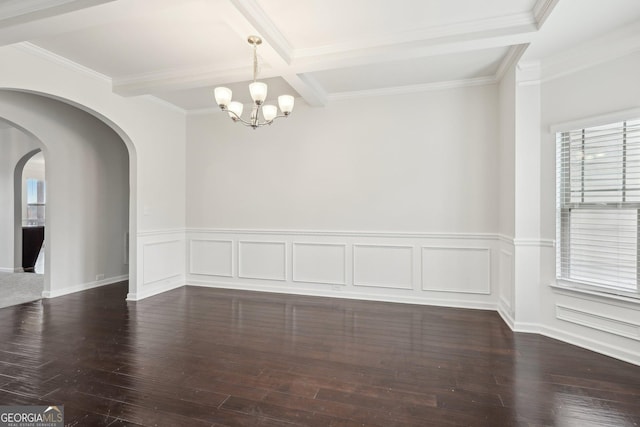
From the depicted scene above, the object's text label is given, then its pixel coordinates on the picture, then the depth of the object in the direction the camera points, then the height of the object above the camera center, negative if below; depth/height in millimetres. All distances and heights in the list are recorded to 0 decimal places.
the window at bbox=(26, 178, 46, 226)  10914 +326
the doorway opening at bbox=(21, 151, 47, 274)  6906 -155
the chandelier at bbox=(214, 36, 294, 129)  2926 +1022
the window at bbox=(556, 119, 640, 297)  2828 +50
